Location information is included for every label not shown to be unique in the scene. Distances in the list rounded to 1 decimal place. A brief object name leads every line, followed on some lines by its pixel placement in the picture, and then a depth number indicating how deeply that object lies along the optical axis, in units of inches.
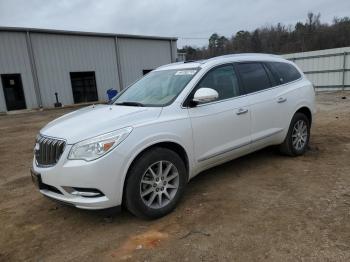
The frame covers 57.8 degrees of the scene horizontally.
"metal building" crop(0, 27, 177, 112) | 759.7
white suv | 128.4
